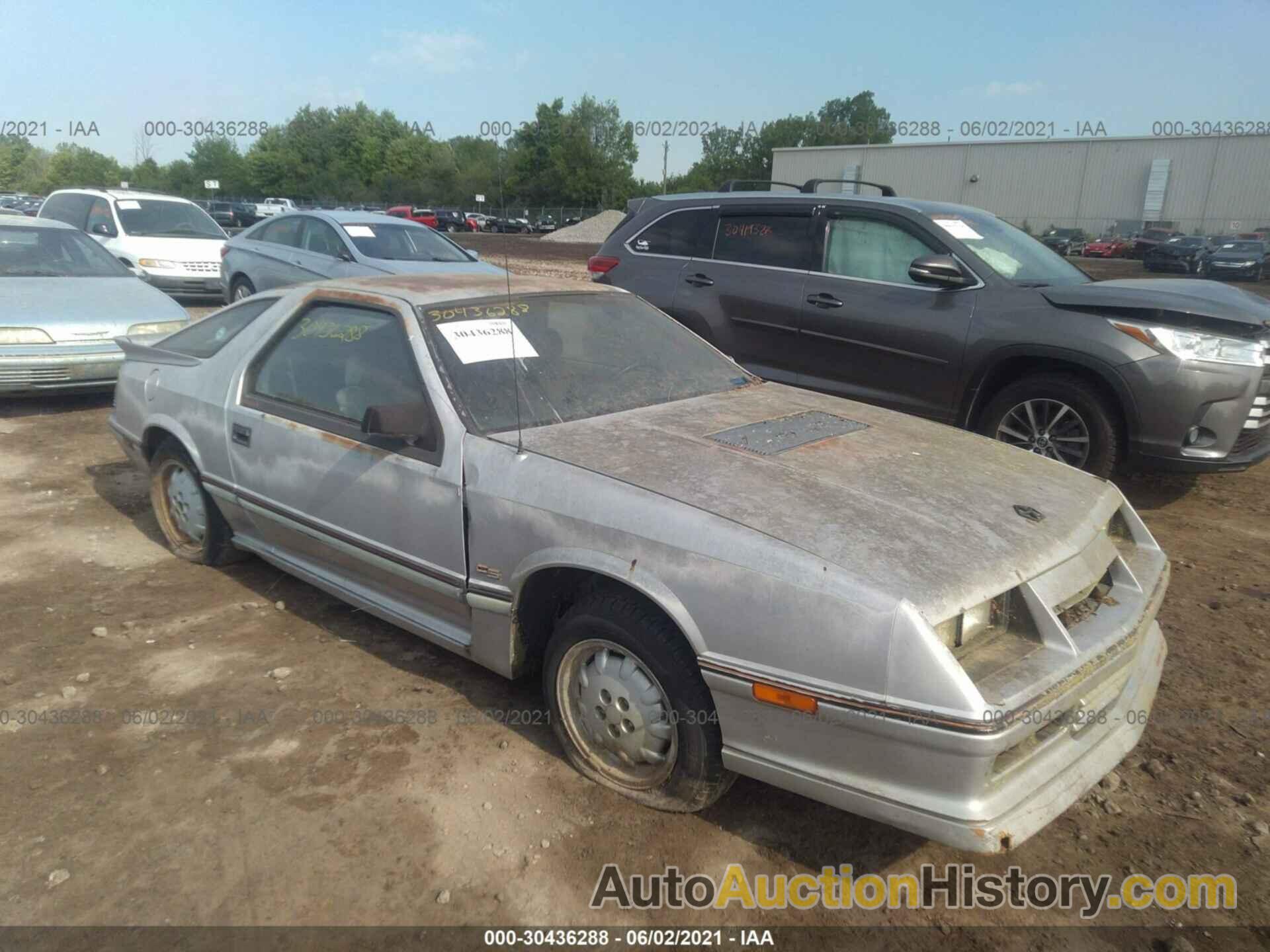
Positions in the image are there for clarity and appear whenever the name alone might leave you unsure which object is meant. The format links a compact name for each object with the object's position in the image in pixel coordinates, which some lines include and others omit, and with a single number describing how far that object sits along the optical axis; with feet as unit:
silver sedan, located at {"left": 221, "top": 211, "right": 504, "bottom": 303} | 29.66
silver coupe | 6.97
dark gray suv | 15.52
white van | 38.09
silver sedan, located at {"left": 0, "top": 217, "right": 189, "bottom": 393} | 22.44
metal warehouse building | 138.00
